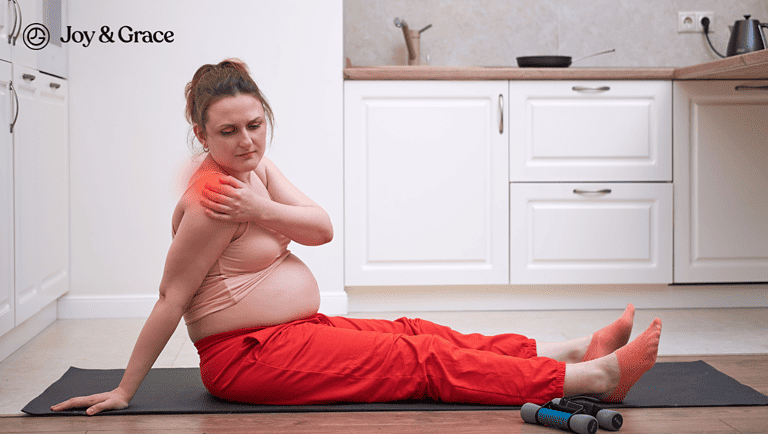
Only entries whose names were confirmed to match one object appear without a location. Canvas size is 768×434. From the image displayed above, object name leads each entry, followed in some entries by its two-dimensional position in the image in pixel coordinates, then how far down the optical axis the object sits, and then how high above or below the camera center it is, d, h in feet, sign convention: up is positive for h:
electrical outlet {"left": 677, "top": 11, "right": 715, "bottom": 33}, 11.10 +2.92
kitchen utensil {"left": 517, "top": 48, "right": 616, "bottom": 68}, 9.37 +1.94
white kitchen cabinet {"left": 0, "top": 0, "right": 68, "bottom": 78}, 6.89 +1.85
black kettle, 9.64 +2.32
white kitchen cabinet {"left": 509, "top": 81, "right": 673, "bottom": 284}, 9.07 +0.46
